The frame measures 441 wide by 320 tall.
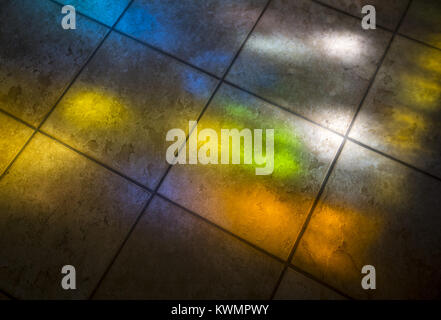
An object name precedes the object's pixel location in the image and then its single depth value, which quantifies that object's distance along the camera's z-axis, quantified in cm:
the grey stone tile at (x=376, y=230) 152
